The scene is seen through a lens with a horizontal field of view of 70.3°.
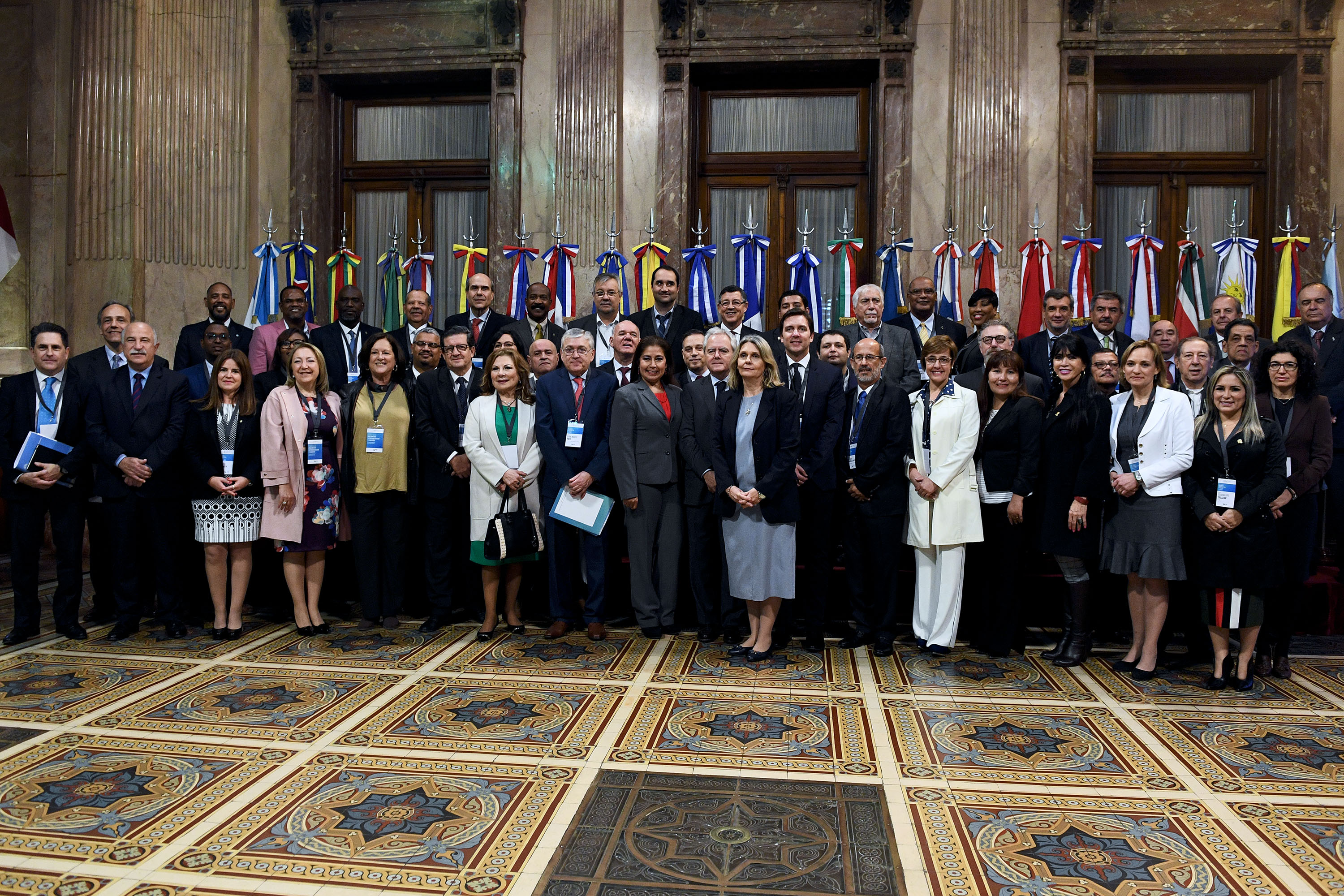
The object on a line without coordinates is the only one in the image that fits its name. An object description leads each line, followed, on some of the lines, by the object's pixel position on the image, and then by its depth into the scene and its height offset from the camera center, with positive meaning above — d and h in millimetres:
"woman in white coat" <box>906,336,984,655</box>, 5340 -262
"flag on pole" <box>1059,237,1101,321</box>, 8469 +1589
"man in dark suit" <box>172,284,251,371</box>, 7043 +832
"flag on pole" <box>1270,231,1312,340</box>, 8125 +1407
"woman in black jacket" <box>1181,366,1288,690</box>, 4801 -286
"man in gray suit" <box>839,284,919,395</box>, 6434 +769
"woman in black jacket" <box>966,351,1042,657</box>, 5301 -192
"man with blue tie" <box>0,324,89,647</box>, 5547 -237
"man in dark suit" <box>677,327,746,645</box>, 5555 -292
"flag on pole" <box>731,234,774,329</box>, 8594 +1674
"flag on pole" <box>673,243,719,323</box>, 8383 +1426
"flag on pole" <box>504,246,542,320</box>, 8625 +1525
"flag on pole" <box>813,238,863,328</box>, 8391 +1591
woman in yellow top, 5879 -187
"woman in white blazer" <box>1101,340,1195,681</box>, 4953 -210
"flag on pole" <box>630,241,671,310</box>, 8531 +1645
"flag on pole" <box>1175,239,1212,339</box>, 8359 +1409
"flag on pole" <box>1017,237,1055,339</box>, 8375 +1525
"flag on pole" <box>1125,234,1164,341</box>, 8242 +1458
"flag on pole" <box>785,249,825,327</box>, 8219 +1501
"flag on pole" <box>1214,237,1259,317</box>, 8359 +1599
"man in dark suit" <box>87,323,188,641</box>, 5633 -102
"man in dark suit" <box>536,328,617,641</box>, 5695 -1
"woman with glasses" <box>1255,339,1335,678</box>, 5078 -58
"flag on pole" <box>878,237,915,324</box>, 8508 +1515
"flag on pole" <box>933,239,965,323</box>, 8469 +1541
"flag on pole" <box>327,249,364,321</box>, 9234 +1739
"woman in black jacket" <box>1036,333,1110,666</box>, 5160 -153
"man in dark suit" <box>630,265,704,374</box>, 6707 +930
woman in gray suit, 5684 -176
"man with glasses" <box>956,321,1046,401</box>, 5797 +654
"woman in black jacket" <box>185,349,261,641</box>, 5664 -186
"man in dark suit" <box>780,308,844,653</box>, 5406 -109
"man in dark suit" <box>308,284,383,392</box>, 7109 +799
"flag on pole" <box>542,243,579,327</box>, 8680 +1540
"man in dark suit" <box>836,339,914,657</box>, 5430 -249
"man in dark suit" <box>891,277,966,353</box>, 7078 +975
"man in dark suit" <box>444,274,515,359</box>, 7078 +947
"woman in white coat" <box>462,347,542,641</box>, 5672 -15
